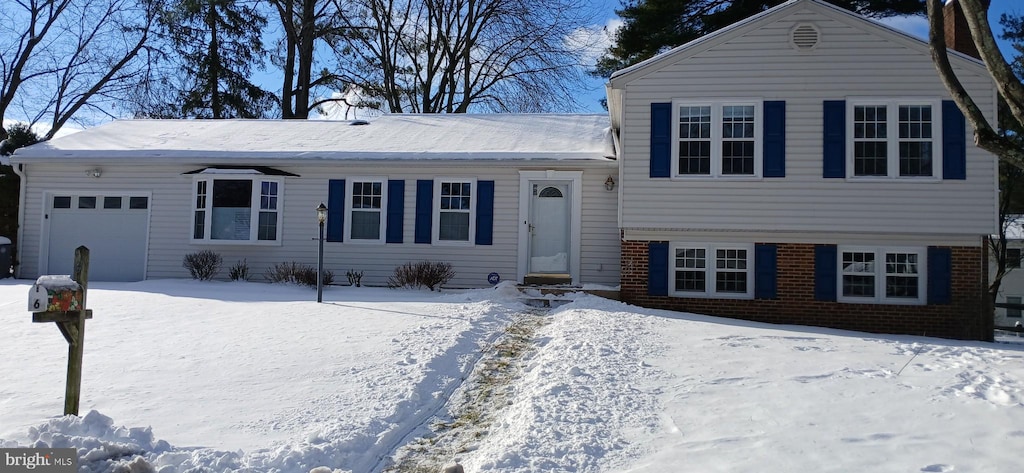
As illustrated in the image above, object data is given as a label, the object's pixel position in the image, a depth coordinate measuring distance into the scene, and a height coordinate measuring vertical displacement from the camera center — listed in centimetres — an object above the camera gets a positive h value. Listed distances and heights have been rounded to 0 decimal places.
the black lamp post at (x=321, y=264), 1103 -17
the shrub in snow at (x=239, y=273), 1395 -46
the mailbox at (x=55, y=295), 443 -34
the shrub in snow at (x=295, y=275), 1323 -44
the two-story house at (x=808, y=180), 1122 +150
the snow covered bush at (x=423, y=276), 1305 -37
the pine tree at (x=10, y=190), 1666 +132
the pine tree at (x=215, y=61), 2589 +730
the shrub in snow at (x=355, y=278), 1366 -47
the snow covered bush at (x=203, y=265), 1388 -31
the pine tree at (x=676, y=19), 1983 +744
